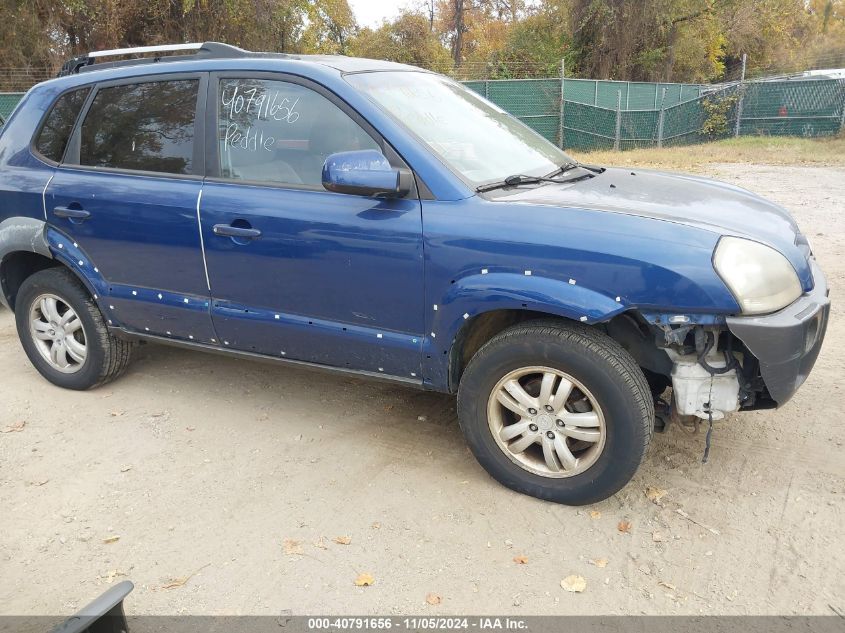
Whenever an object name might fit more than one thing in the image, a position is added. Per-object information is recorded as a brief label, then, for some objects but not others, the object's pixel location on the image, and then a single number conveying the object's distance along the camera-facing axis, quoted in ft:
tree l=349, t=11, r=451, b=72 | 117.39
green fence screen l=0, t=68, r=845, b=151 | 64.64
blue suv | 9.16
